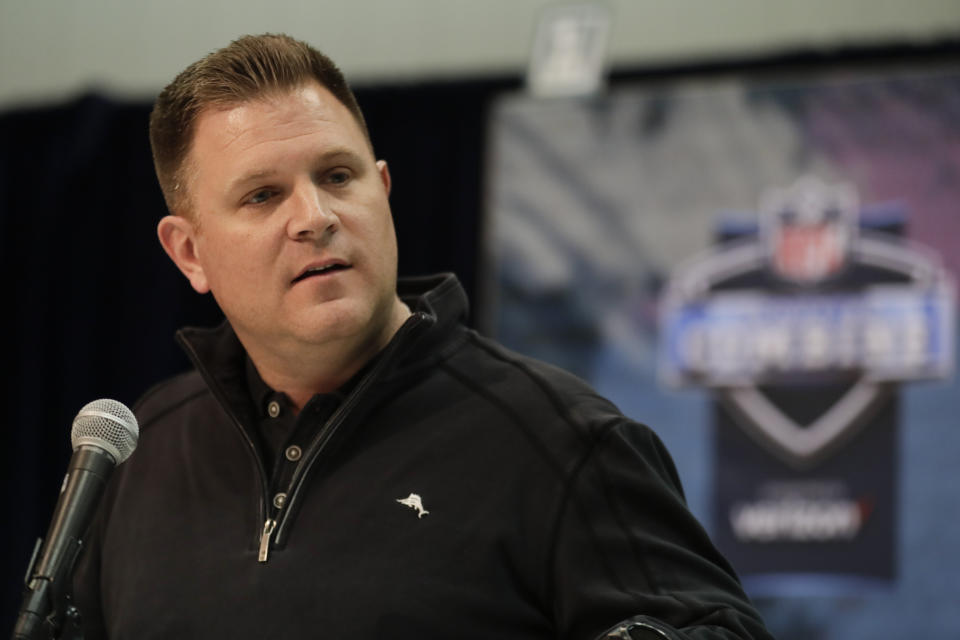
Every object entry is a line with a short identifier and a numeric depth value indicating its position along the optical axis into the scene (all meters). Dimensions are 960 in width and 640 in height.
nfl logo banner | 5.71
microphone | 3.79
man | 3.94
